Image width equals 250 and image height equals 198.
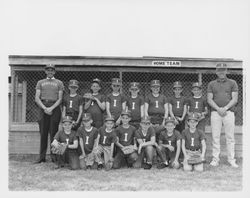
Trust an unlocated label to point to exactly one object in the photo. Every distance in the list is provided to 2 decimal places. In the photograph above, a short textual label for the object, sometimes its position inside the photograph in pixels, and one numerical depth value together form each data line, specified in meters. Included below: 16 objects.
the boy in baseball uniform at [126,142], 6.34
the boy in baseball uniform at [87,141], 6.23
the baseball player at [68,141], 6.32
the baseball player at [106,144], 6.21
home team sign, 7.80
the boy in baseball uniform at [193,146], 6.16
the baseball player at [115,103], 6.75
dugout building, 7.77
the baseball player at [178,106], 6.87
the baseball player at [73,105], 6.82
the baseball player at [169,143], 6.38
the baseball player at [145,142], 6.31
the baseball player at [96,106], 6.80
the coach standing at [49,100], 6.73
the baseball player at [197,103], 6.90
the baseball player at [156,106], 6.70
